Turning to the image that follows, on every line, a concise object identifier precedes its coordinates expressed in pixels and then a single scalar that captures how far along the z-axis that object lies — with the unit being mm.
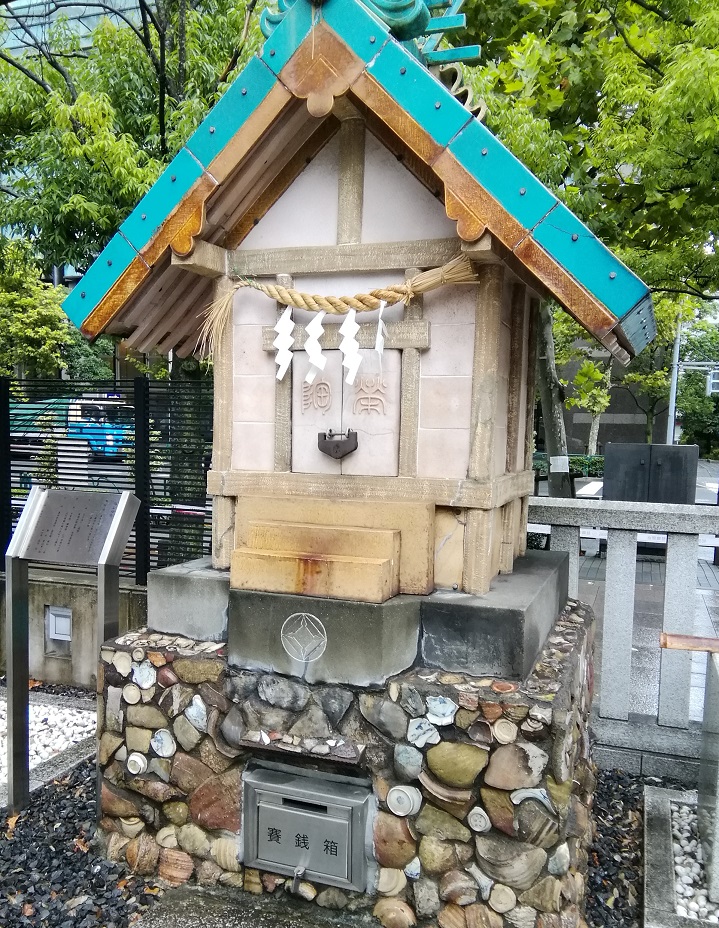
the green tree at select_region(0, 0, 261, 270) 7391
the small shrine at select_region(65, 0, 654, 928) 2865
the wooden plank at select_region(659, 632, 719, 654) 3244
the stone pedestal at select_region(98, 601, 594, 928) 2836
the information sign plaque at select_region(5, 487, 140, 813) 3980
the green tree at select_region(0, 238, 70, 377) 19516
